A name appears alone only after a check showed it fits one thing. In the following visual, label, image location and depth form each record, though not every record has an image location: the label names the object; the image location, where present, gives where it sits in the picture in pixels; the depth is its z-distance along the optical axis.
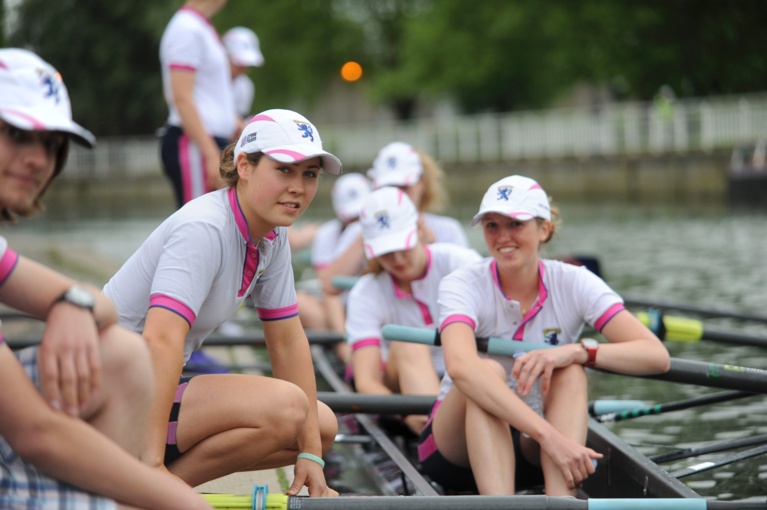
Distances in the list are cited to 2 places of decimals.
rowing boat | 7.26
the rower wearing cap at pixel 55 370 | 4.71
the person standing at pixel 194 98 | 13.25
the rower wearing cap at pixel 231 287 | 6.60
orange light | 37.29
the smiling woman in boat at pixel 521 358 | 7.52
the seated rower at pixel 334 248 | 15.47
